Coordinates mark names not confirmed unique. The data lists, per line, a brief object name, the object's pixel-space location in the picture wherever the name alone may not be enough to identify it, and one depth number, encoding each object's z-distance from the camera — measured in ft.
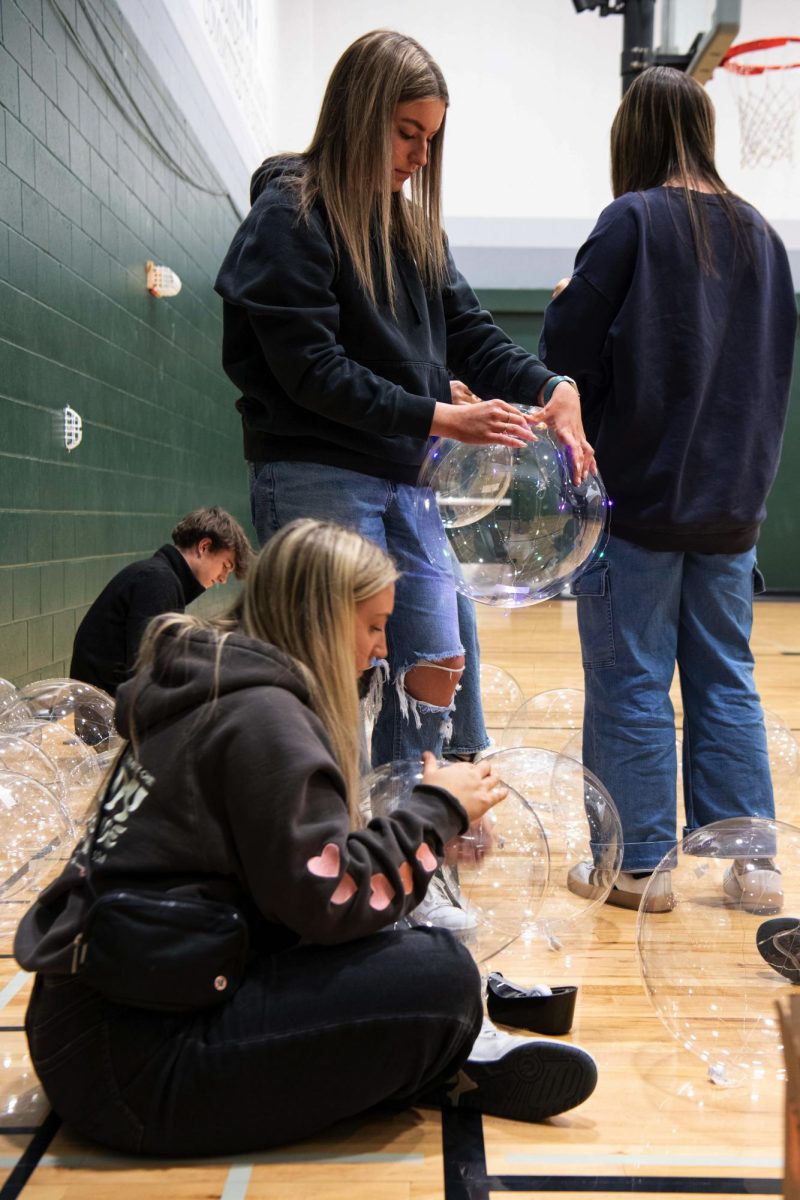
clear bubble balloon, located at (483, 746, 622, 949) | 7.13
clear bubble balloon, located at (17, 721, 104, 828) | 9.89
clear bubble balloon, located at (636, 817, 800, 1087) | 5.67
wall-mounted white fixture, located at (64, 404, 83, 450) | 15.49
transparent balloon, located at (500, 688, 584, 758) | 10.61
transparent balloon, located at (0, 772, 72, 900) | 7.60
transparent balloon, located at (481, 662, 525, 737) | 13.03
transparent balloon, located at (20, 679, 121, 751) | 11.10
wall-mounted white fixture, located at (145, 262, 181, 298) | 20.02
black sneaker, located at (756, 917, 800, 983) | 5.90
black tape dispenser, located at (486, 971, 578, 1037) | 6.22
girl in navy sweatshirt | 8.29
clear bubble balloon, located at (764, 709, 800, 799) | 10.54
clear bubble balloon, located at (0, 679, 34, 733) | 10.58
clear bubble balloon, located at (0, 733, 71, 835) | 8.56
